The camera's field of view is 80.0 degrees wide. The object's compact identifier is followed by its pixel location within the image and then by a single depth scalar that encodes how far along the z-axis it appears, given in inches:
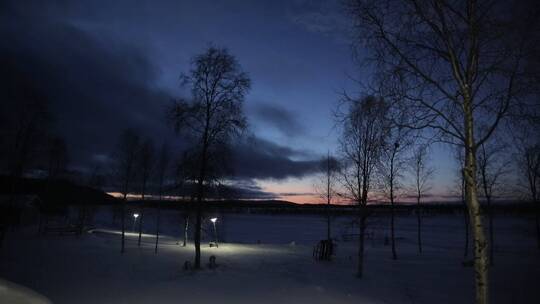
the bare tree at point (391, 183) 919.0
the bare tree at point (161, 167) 1288.1
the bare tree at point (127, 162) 988.6
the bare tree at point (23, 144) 732.0
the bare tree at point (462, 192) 1110.3
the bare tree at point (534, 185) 975.4
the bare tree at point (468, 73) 247.9
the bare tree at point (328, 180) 1236.1
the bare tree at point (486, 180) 955.3
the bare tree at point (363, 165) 690.8
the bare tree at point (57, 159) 1295.5
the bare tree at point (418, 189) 1148.9
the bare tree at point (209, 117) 661.9
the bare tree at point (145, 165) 1089.0
